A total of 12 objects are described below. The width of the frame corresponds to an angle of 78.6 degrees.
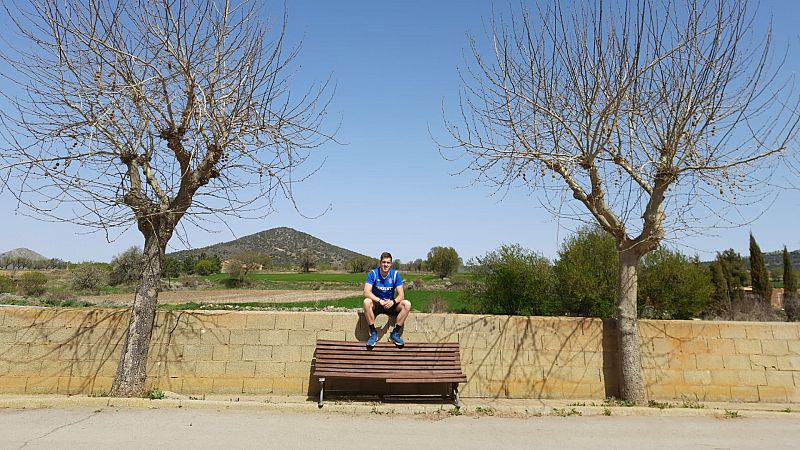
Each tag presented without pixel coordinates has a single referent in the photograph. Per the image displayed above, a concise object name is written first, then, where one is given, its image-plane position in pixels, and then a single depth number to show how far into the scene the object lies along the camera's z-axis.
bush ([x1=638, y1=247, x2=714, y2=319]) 26.09
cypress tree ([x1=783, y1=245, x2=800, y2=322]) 32.99
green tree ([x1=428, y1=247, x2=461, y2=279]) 94.31
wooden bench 7.06
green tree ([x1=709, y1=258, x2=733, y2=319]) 35.94
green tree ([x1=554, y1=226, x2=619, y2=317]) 24.70
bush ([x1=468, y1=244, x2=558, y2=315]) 25.95
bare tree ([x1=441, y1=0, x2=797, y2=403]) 7.49
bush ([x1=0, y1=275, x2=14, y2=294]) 43.19
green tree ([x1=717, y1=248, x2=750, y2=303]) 42.81
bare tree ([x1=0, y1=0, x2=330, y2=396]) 6.97
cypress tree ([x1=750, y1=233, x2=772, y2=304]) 40.78
